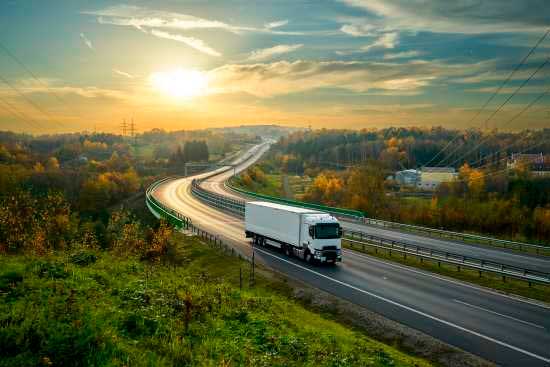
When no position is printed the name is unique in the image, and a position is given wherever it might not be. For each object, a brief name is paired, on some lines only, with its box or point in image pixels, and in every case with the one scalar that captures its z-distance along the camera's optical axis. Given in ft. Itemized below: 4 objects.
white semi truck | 120.19
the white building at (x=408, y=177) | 536.42
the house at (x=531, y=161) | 488.02
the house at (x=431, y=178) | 522.47
